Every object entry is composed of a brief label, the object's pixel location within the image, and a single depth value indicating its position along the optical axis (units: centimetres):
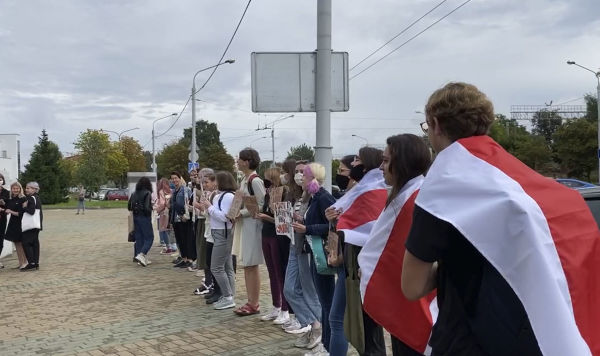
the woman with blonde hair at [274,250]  633
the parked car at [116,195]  6066
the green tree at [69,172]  5379
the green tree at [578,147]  4075
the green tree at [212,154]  8069
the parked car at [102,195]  6401
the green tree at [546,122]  7212
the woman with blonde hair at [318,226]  489
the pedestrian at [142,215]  1168
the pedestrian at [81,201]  3503
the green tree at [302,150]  9151
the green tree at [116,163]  5834
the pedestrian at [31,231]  1138
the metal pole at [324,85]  625
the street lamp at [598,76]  2822
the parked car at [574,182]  1929
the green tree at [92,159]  5031
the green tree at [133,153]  7006
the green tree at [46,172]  5072
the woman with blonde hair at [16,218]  1145
